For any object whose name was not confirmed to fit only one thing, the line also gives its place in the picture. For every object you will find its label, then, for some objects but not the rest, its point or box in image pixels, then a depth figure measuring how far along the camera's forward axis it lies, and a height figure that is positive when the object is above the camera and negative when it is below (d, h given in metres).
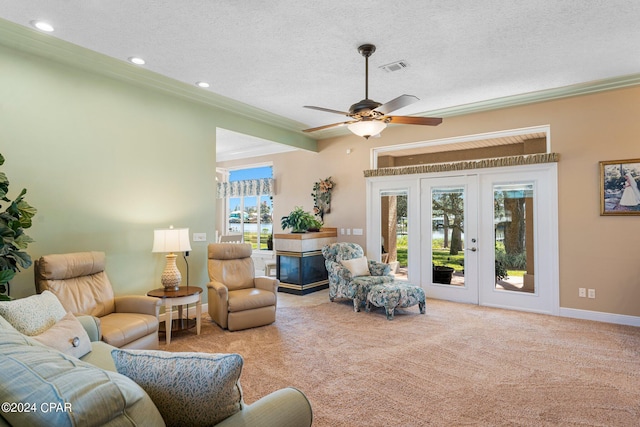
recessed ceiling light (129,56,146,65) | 3.72 +1.73
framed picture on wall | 4.29 +0.45
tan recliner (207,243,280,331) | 4.10 -0.85
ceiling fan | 3.24 +1.01
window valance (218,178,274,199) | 8.23 +0.88
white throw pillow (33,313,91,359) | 2.05 -0.69
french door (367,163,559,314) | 4.90 -0.18
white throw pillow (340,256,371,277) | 5.32 -0.64
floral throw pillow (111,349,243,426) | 1.12 -0.51
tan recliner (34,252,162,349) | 3.04 -0.72
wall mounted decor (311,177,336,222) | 7.03 +0.55
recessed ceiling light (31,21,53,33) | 3.03 +1.71
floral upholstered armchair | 5.04 -0.75
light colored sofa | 0.83 -0.45
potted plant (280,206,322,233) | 6.39 +0.02
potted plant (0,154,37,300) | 2.76 -0.10
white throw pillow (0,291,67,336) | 2.04 -0.55
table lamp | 3.99 -0.27
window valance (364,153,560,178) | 4.80 +0.90
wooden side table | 3.75 -0.81
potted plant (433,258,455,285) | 5.70 -0.82
